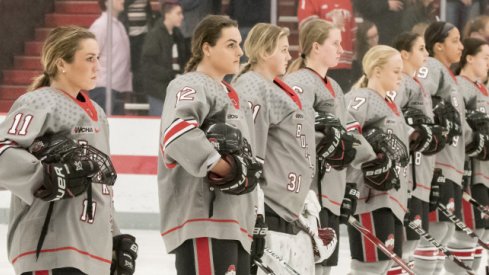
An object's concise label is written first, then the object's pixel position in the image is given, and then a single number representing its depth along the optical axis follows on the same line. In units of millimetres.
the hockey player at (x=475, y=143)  13422
